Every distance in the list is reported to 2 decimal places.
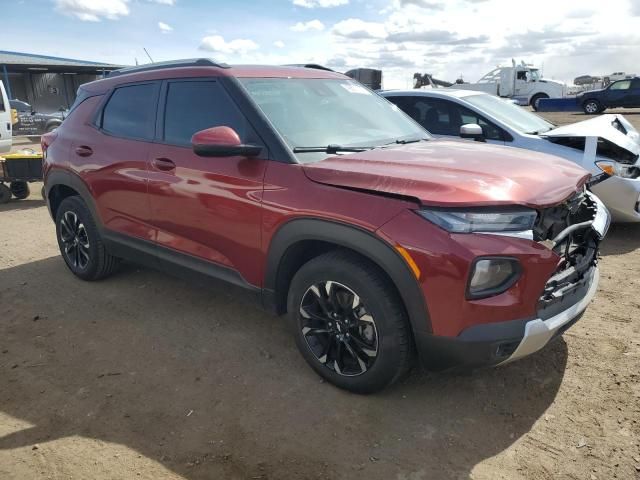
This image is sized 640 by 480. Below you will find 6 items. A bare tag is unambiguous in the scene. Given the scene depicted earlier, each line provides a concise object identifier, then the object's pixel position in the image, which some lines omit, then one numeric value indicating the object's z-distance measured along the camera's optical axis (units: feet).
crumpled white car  17.89
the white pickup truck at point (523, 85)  104.83
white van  39.19
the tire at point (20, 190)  30.22
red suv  8.00
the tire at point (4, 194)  29.25
